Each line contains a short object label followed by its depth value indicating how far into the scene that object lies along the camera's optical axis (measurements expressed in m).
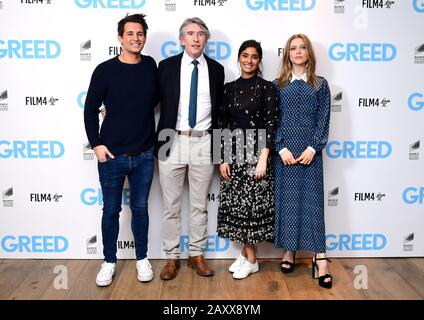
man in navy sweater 2.74
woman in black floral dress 2.84
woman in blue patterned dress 2.88
